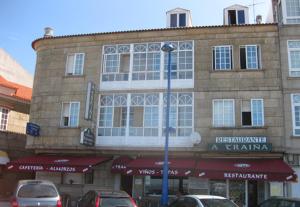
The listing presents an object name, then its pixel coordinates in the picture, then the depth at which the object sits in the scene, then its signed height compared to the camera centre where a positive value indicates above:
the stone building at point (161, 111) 13.21 +1.94
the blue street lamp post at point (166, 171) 10.75 -0.92
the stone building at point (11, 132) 17.15 +0.70
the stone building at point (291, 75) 12.95 +3.80
